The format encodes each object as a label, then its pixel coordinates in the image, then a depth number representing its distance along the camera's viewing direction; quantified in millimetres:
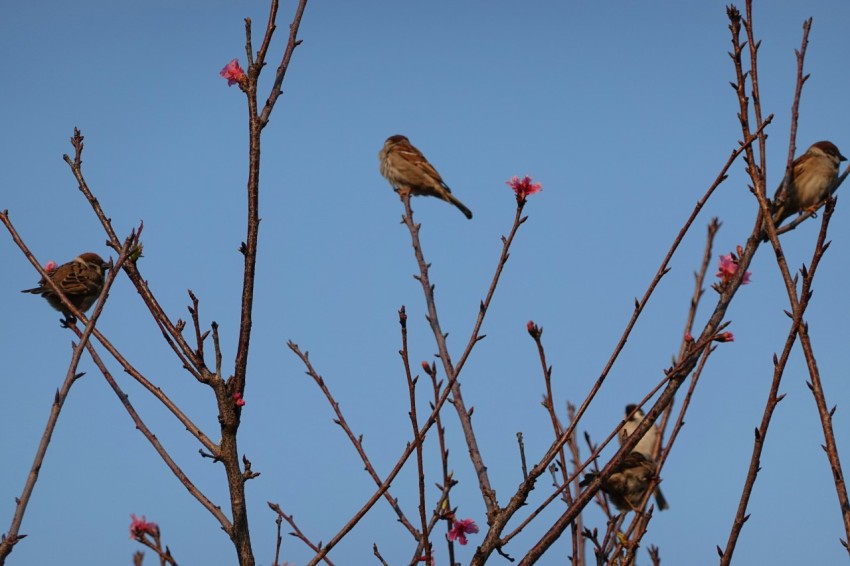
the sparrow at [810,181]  17875
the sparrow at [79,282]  15594
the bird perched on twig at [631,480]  14445
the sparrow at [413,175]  22766
